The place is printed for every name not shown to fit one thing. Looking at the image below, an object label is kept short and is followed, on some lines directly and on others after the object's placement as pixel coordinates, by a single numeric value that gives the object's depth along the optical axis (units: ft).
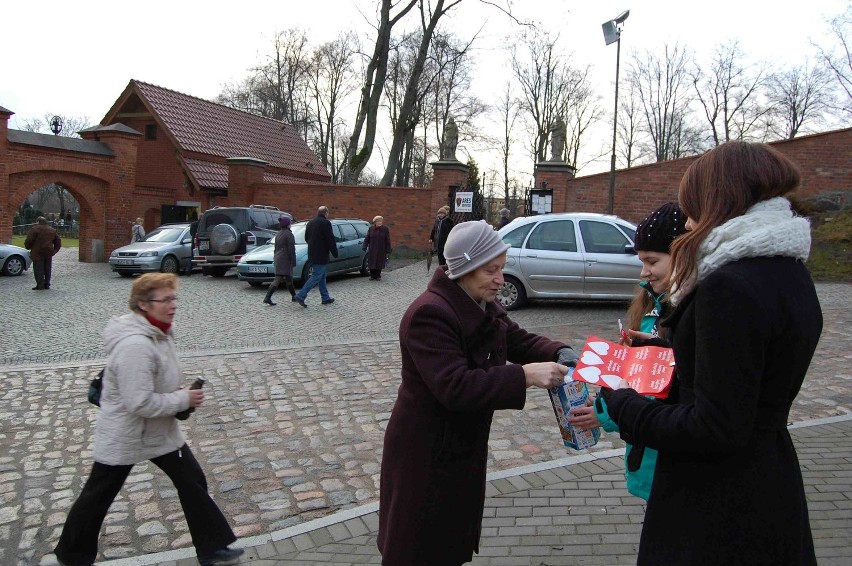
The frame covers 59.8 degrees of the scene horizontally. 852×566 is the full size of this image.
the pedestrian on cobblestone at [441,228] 59.90
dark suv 64.85
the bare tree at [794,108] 163.12
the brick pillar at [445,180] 81.10
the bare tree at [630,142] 183.52
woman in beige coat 11.87
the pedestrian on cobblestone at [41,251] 54.24
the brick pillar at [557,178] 72.64
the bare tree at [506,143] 180.04
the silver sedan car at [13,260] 64.13
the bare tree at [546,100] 173.78
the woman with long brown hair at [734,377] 6.10
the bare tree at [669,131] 179.32
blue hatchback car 55.77
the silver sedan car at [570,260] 41.29
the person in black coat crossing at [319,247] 45.65
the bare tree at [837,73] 115.44
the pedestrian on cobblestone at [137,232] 78.18
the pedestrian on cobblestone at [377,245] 61.05
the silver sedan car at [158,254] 65.98
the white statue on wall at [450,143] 82.12
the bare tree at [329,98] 163.15
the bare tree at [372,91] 104.47
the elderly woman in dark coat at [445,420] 8.32
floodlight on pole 69.97
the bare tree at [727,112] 166.40
